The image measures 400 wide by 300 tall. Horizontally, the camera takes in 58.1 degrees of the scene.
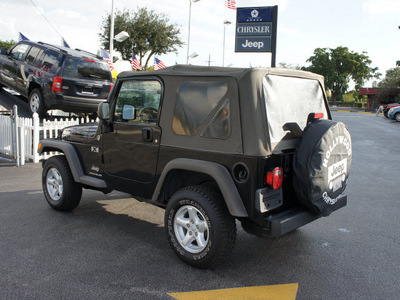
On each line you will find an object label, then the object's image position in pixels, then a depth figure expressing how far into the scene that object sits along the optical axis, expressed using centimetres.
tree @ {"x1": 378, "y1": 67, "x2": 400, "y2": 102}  4875
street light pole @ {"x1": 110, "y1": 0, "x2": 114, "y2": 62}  1820
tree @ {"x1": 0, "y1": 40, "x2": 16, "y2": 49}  6381
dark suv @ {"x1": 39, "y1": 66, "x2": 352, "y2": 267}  321
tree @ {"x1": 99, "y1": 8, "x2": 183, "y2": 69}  3600
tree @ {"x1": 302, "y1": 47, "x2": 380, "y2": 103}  6925
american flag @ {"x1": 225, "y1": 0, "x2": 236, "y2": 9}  2488
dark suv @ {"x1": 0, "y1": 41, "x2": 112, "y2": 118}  914
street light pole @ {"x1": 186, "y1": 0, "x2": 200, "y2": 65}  3076
